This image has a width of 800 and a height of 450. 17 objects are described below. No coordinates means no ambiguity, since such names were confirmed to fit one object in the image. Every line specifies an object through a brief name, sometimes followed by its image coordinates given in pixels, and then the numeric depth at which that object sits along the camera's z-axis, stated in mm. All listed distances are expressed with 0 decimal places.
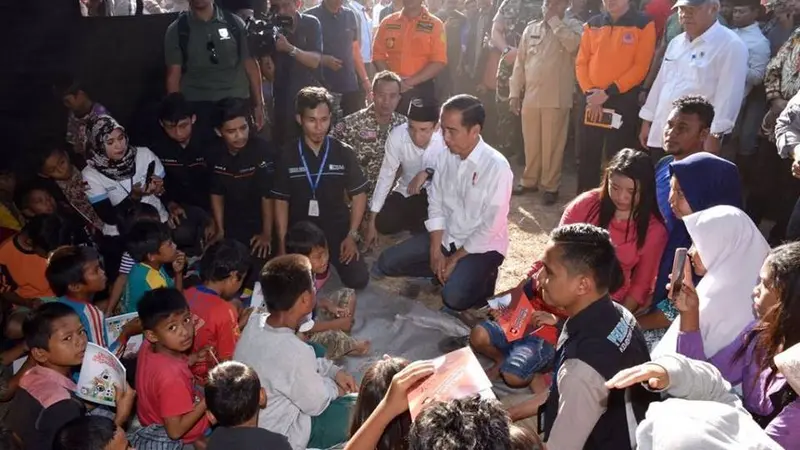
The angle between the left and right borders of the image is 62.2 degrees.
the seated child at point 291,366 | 2562
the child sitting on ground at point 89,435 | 2039
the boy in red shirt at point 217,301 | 3066
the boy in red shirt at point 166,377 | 2562
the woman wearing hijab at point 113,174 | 4211
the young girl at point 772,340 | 1953
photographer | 5578
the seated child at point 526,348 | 3203
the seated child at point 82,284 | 3102
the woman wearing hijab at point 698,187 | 3061
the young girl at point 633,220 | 3322
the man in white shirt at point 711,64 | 4434
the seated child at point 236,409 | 2137
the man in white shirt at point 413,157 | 4586
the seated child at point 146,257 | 3371
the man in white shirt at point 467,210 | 3857
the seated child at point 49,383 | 2404
